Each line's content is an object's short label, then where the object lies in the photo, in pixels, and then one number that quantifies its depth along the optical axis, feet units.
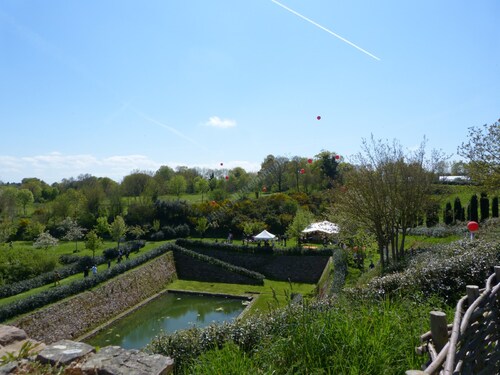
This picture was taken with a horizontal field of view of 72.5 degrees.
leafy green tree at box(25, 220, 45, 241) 109.19
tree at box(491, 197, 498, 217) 79.00
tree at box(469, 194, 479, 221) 79.56
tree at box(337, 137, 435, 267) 49.26
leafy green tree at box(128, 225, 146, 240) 104.82
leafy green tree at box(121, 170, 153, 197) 156.56
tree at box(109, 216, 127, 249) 95.35
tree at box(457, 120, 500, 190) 49.71
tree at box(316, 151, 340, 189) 163.84
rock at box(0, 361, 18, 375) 10.43
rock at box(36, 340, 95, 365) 11.26
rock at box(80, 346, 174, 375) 11.40
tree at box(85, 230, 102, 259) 81.66
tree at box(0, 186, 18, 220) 132.17
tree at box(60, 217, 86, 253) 102.12
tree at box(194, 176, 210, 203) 175.11
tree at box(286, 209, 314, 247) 89.97
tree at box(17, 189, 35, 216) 157.79
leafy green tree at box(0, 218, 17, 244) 90.50
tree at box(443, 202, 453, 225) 87.40
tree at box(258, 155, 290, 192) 182.91
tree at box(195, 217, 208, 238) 107.04
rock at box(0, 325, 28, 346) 13.29
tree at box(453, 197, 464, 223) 85.97
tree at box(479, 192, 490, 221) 79.00
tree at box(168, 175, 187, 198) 175.69
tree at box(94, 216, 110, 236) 105.60
